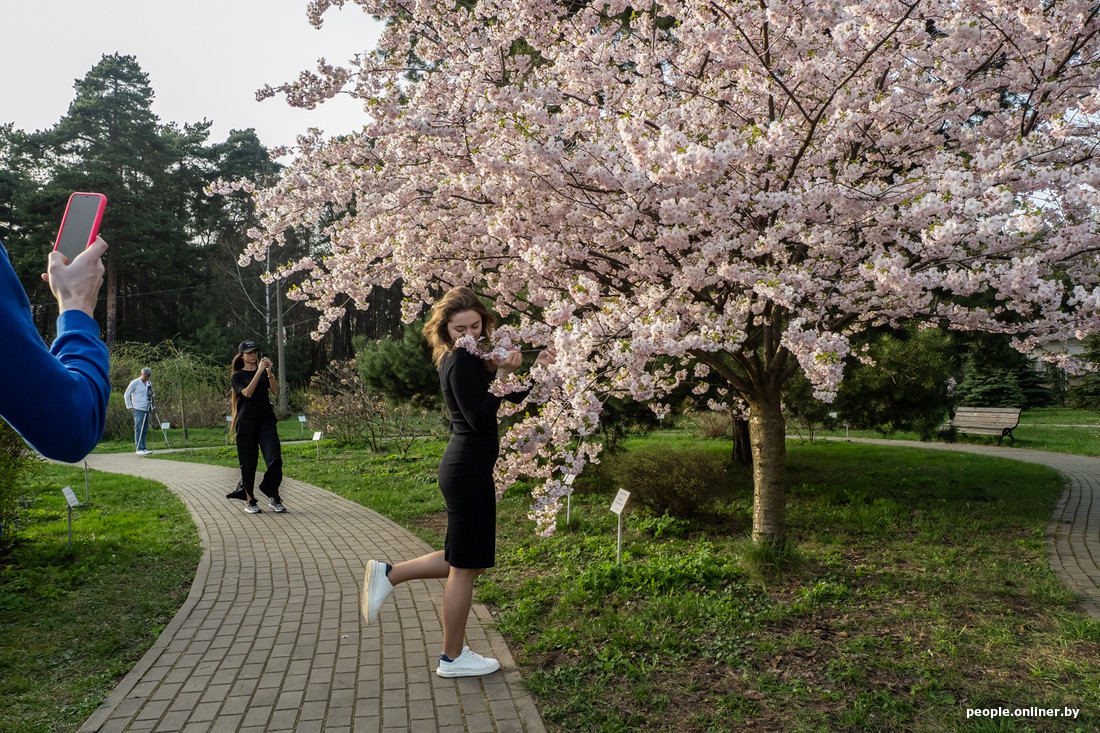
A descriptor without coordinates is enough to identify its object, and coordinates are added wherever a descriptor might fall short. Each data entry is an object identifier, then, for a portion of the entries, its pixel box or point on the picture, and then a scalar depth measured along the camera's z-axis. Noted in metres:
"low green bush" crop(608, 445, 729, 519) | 6.48
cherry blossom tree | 3.59
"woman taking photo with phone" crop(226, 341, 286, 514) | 7.44
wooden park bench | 14.73
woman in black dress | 3.32
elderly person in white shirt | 14.75
